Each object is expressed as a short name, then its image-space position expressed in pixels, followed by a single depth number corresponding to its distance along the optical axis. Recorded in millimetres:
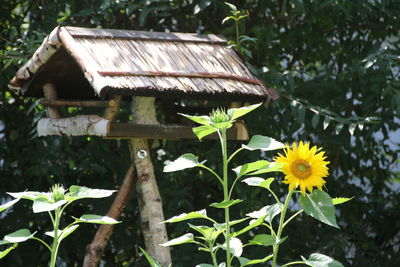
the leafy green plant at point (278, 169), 4562
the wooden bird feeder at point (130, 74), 6363
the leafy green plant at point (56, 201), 4340
